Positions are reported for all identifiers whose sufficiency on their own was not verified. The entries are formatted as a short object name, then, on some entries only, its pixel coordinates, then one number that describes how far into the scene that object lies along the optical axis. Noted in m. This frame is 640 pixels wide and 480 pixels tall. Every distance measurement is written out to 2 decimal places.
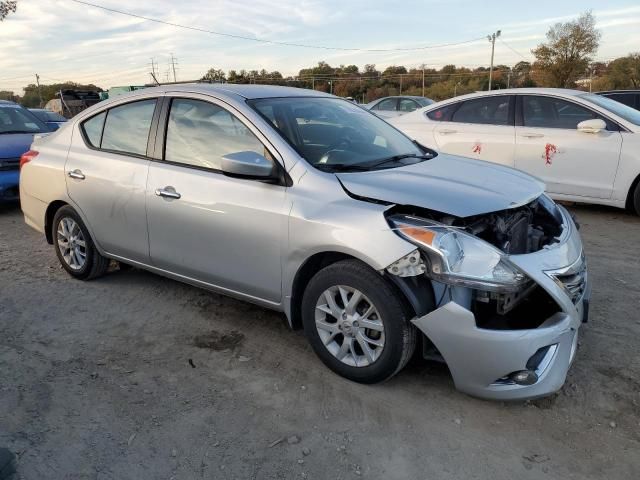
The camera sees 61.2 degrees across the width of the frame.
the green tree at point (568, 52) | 50.91
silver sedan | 2.75
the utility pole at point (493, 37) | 51.91
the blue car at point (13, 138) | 7.44
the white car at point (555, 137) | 6.49
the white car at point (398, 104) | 17.00
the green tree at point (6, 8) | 17.01
